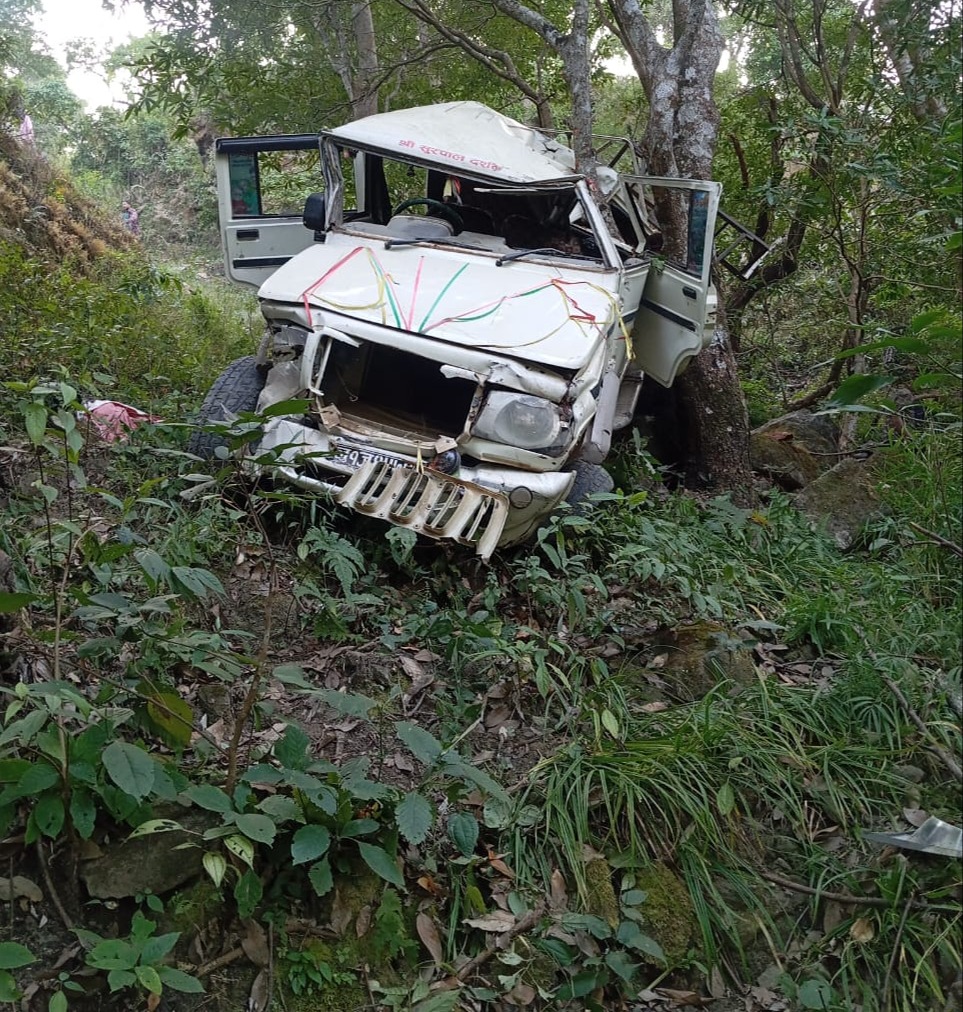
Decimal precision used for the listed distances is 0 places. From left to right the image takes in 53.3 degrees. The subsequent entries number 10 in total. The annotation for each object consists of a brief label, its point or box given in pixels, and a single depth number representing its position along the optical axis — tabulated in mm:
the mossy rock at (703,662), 3344
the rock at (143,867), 2305
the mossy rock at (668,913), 2510
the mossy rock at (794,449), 6250
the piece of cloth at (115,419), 4477
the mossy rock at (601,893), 2537
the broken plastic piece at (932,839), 2229
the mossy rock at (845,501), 4955
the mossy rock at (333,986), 2273
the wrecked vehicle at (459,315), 4016
